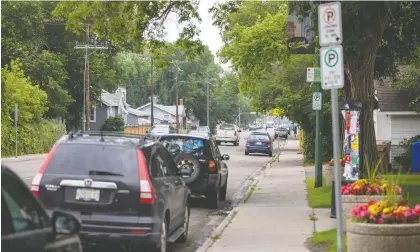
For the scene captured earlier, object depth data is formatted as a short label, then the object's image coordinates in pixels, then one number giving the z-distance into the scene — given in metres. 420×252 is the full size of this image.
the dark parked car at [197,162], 14.82
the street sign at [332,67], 7.25
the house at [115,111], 80.06
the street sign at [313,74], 17.12
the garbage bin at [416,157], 24.88
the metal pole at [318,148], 19.12
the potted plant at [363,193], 10.27
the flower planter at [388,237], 7.77
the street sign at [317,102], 18.58
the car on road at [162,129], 41.47
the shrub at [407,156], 25.92
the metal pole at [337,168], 7.06
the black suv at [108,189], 8.36
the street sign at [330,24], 7.32
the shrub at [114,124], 72.81
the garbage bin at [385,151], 24.96
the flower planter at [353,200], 10.20
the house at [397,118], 26.98
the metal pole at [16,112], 37.50
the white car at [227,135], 59.22
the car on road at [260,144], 42.69
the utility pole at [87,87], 49.00
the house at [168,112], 111.69
